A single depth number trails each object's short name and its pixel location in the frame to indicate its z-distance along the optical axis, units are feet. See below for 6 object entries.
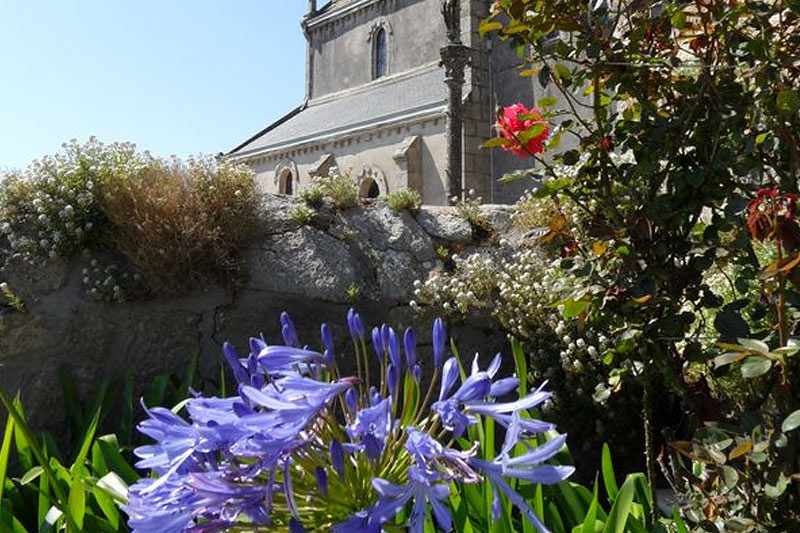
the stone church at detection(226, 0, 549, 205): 65.31
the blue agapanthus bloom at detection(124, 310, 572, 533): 2.88
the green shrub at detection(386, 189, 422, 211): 16.19
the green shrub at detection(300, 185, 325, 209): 15.92
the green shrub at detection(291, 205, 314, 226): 15.39
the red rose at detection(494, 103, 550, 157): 8.19
